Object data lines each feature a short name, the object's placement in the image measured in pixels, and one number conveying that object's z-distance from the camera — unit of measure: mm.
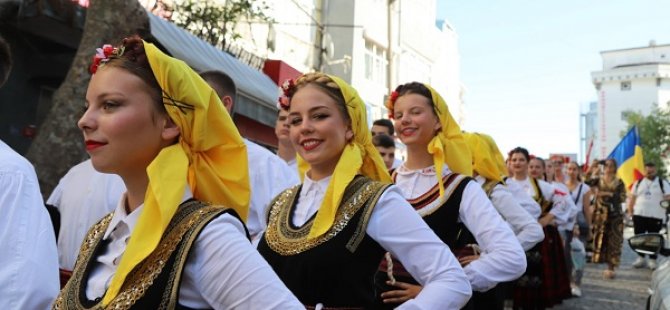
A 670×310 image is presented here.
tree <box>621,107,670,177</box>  45562
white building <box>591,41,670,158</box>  66650
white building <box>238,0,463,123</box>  18250
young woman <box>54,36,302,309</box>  1775
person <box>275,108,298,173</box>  5070
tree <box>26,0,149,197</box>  5023
